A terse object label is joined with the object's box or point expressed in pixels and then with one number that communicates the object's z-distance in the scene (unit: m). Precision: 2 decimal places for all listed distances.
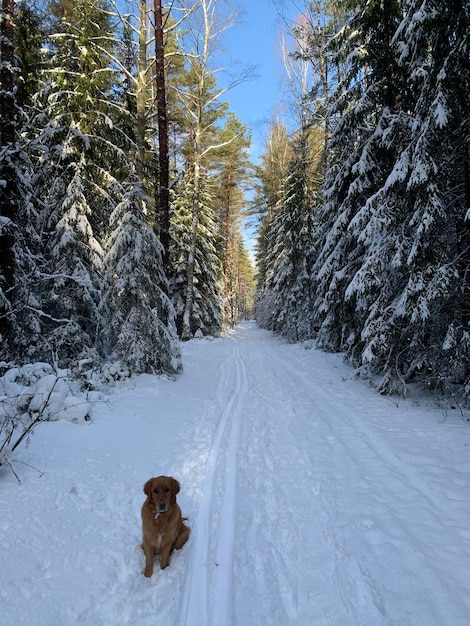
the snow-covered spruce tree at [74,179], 9.53
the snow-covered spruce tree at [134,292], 8.72
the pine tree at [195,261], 19.64
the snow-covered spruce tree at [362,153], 8.16
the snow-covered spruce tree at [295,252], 19.19
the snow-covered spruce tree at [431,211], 5.96
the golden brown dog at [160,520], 2.82
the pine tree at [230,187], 23.48
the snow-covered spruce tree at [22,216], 6.81
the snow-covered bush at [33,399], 4.18
